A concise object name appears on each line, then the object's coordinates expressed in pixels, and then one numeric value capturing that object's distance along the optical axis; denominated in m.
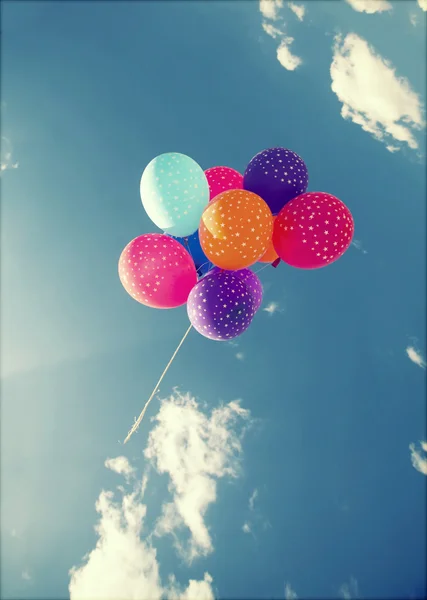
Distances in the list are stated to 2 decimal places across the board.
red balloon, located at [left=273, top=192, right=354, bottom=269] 2.04
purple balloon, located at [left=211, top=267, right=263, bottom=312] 2.33
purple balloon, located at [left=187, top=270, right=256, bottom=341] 2.03
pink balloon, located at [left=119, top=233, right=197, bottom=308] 2.14
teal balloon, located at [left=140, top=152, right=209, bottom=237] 2.19
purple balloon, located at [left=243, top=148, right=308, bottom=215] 2.21
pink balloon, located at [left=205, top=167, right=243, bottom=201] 2.51
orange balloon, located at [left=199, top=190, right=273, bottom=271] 1.98
